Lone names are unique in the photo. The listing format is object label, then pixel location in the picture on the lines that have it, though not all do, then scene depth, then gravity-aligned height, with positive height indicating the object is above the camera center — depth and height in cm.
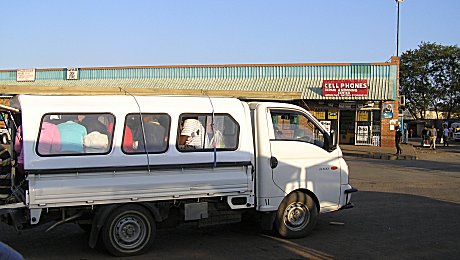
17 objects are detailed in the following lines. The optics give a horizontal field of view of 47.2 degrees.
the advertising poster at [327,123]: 3184 +39
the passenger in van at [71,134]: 704 -11
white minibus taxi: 691 -55
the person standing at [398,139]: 2764 -45
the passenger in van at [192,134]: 770 -10
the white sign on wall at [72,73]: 3928 +394
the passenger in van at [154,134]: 747 -10
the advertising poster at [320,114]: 3541 +103
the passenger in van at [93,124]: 722 +3
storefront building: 3328 +300
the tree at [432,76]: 5969 +631
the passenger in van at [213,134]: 788 -9
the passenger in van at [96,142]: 714 -22
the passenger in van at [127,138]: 729 -16
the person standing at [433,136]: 3509 -34
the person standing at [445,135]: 4028 -30
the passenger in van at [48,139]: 687 -18
